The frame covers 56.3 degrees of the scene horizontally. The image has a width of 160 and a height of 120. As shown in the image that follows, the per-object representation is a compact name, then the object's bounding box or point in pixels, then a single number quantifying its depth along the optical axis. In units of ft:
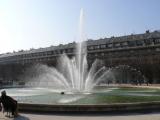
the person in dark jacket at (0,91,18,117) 21.43
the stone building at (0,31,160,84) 134.52
